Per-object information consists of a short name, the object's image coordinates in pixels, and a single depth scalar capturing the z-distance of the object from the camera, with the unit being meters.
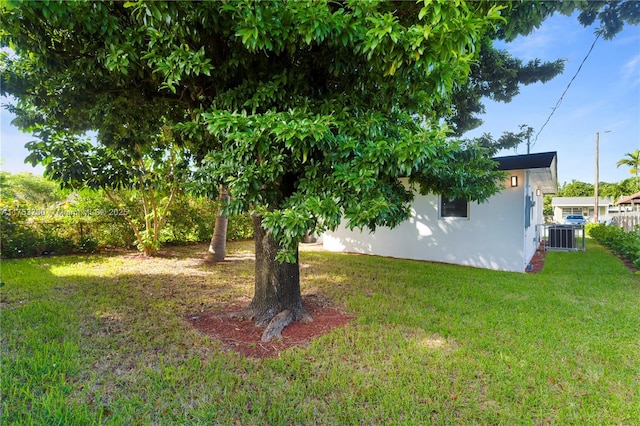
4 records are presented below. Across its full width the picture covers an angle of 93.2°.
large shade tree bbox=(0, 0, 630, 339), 2.24
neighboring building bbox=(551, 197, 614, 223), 33.28
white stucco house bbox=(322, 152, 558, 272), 6.95
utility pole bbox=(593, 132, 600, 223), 21.09
